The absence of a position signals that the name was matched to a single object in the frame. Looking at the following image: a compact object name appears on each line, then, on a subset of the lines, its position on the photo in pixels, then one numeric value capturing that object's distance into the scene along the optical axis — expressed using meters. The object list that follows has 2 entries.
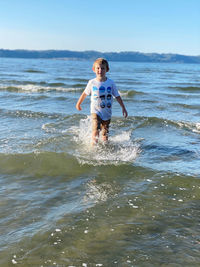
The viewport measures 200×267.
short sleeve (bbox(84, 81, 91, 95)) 6.59
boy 6.37
